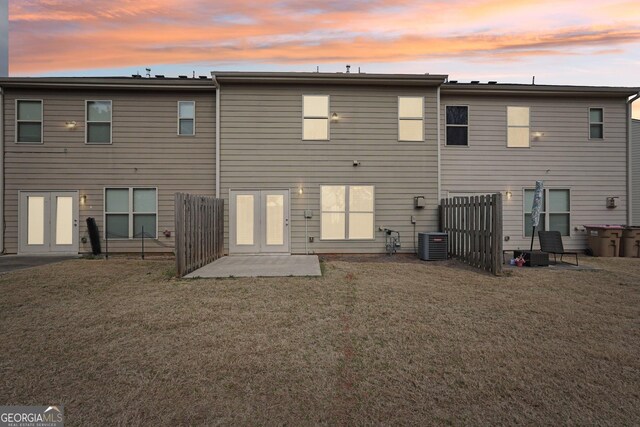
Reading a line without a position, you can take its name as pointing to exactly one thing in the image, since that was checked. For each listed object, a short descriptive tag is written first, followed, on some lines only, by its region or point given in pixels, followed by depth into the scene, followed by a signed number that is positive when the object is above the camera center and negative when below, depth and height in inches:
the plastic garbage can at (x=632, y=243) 426.6 -31.2
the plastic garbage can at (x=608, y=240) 432.8 -28.7
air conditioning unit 390.3 -34.1
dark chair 372.4 -27.1
